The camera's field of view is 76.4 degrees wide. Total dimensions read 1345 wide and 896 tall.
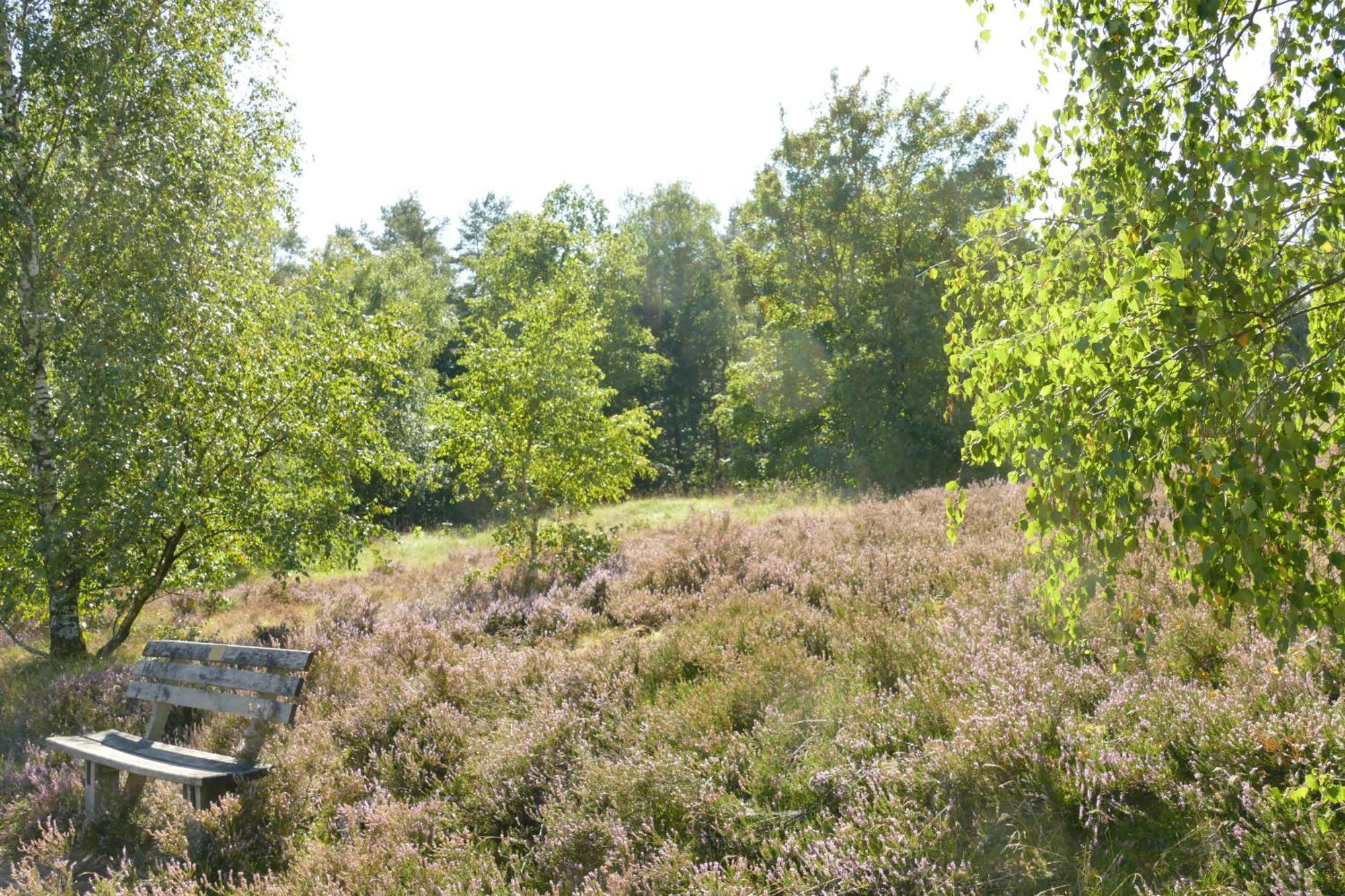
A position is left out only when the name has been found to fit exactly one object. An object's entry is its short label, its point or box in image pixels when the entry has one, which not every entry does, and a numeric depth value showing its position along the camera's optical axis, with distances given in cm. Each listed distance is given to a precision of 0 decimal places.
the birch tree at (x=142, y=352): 884
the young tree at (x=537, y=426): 1223
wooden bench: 561
